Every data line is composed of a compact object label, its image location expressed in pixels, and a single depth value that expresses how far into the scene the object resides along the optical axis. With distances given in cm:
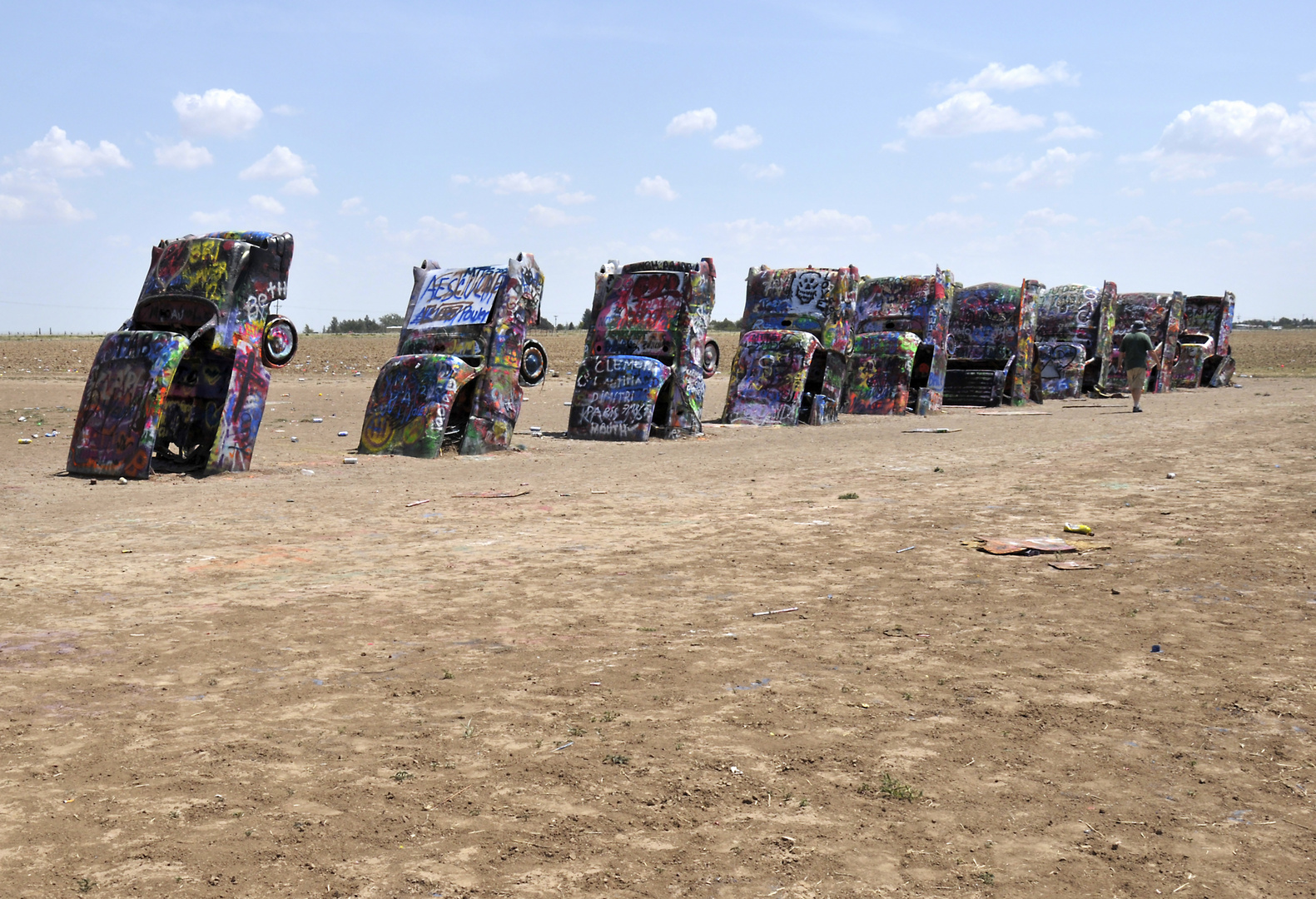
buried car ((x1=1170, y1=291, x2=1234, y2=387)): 2927
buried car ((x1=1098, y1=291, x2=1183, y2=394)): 2772
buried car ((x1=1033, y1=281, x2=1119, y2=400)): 2612
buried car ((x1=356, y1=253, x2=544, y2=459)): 1325
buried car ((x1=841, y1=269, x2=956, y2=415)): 2116
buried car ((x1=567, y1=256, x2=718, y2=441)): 1579
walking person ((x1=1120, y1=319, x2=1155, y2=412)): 2108
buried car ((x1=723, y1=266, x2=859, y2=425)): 1856
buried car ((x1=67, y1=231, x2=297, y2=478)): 1116
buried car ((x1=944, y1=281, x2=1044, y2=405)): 2350
